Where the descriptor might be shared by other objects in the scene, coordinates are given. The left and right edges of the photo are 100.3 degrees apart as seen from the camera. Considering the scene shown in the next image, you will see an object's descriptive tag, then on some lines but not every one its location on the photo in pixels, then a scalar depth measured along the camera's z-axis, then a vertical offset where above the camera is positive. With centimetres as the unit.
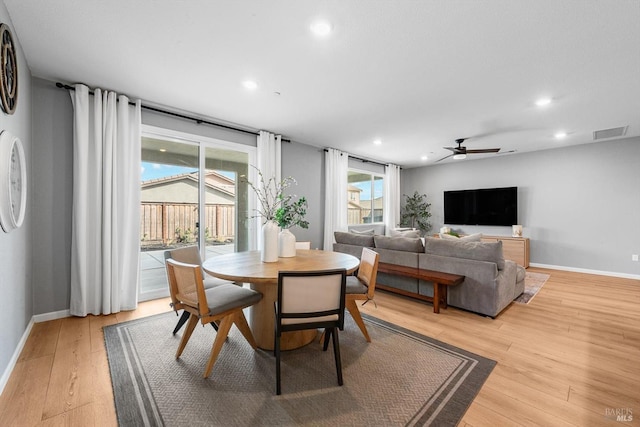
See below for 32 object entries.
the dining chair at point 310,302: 166 -57
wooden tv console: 539 -73
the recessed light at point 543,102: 305 +131
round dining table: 208 -44
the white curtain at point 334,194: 541 +42
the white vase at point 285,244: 264 -30
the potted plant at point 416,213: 735 +2
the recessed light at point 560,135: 437 +132
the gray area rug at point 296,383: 150 -113
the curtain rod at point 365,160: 622 +132
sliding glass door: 350 +22
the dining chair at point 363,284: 223 -61
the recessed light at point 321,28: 186 +133
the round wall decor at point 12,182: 168 +23
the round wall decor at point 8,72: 165 +96
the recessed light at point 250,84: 272 +135
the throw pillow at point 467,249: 297 -42
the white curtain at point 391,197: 706 +45
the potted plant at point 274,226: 239 -11
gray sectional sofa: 293 -66
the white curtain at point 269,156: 432 +97
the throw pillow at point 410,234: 463 -35
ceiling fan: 453 +107
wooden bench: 298 -74
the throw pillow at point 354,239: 411 -40
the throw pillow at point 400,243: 355 -41
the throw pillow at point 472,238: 348 -33
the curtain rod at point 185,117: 276 +132
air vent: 413 +129
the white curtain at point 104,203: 279 +12
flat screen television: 590 +17
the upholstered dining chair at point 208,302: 182 -65
